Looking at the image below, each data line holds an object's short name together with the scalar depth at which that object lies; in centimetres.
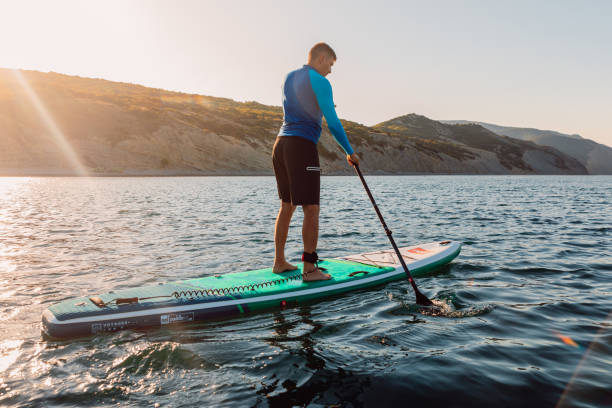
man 527
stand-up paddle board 424
